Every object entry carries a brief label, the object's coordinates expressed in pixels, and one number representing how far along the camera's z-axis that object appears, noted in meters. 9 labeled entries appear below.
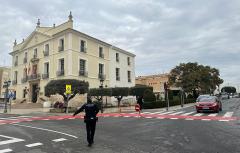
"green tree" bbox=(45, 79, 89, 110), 19.04
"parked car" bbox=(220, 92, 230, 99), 44.08
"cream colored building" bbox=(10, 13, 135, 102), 24.32
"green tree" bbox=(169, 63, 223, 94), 33.17
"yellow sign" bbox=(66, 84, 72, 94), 16.43
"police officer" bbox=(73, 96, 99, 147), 5.52
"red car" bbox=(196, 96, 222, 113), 14.21
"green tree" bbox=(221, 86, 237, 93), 83.65
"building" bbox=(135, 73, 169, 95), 49.45
